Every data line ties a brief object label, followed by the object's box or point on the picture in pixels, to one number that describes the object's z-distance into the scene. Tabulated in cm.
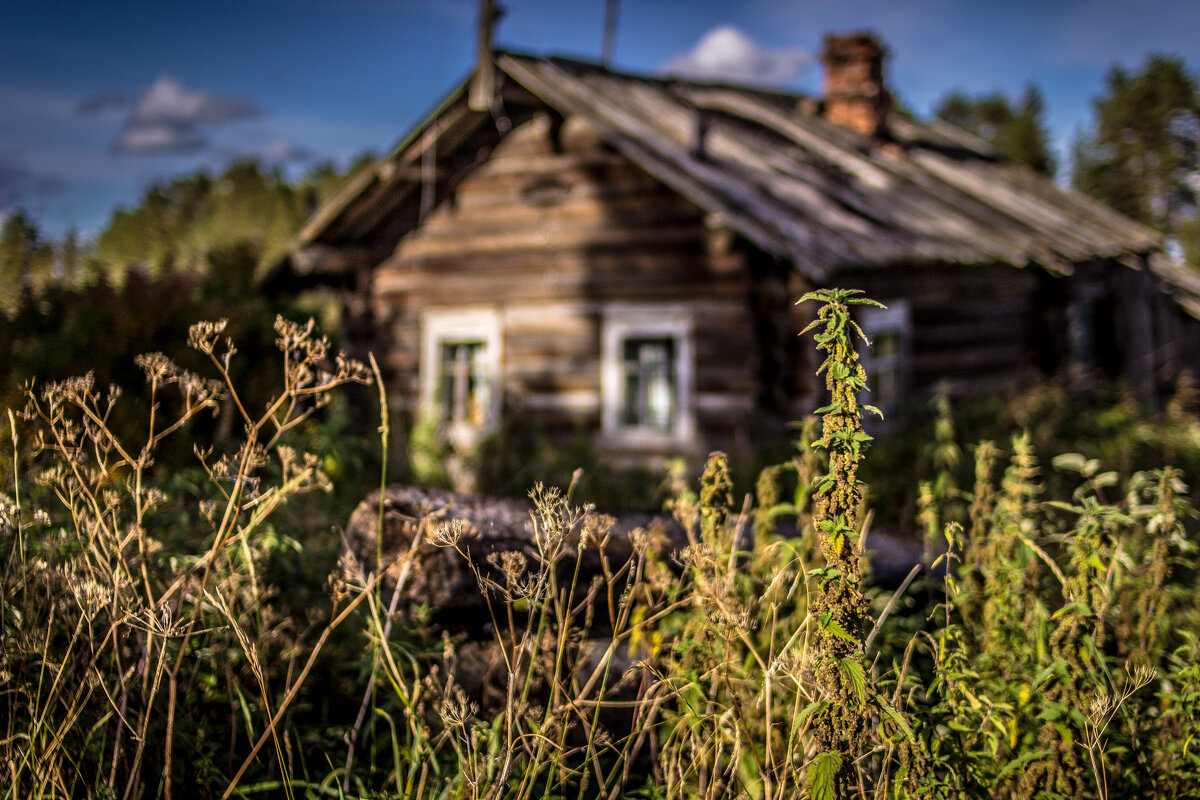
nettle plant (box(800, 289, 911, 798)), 189
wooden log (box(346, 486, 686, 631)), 291
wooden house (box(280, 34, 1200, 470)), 888
